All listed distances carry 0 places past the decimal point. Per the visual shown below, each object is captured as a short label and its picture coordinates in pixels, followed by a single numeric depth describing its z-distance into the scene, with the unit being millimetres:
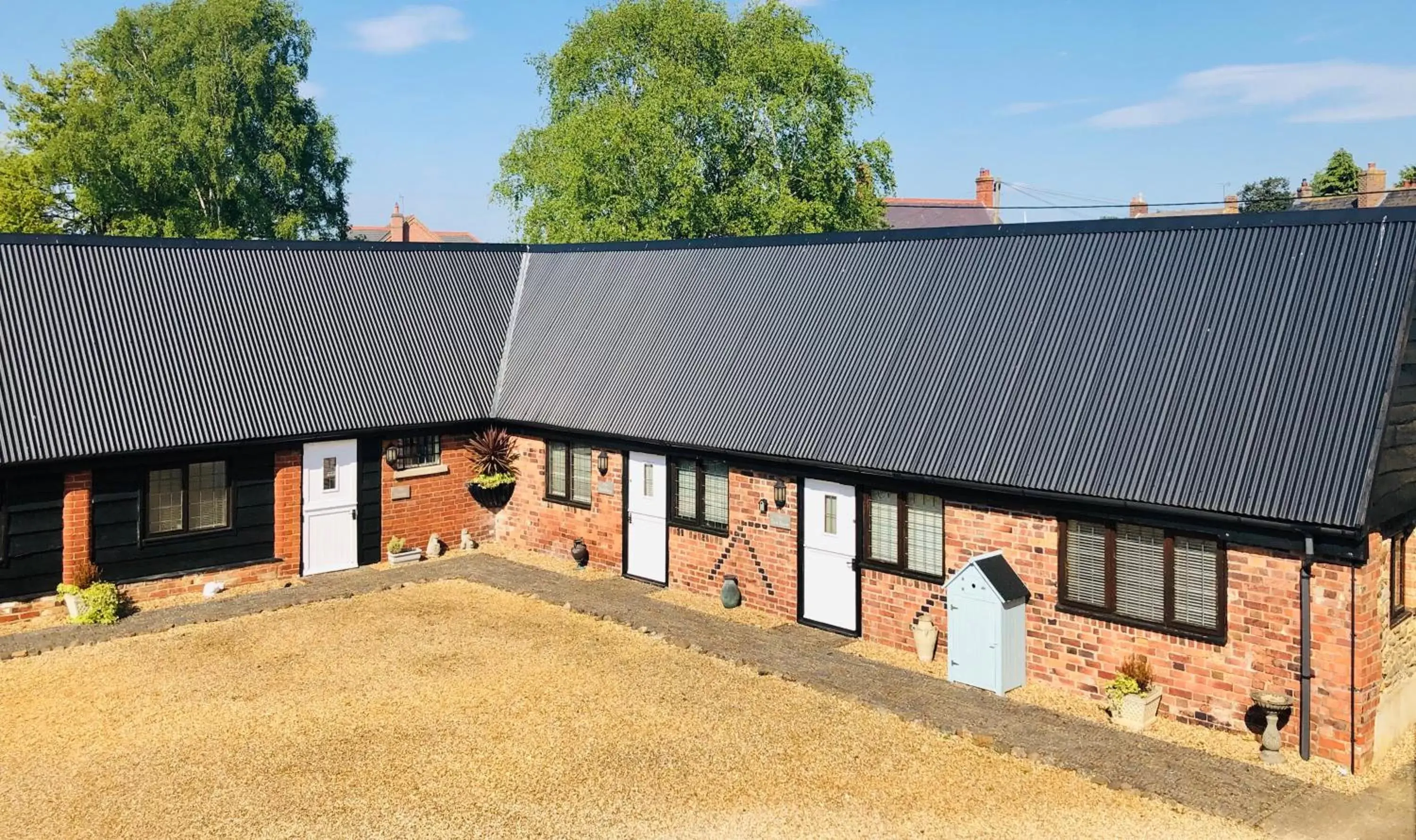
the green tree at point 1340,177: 56531
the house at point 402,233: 75250
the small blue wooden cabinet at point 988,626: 14703
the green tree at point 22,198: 51125
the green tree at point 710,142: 41312
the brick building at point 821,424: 13023
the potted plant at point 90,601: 18109
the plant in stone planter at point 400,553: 22297
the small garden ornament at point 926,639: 16062
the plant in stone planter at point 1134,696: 13430
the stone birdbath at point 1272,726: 12414
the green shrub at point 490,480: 23281
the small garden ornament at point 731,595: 19000
